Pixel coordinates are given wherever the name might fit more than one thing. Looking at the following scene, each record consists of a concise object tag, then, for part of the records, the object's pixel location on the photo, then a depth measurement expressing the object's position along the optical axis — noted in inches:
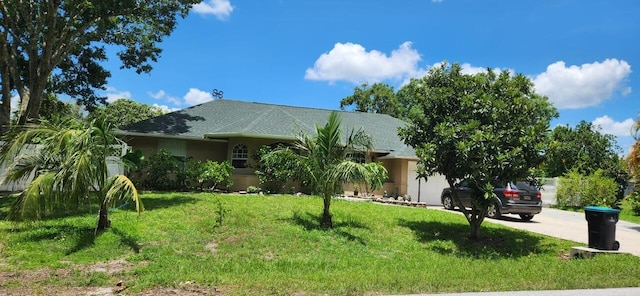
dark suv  609.3
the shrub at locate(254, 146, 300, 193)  718.4
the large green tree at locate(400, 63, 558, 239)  407.8
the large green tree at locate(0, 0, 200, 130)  566.3
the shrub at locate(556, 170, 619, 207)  931.3
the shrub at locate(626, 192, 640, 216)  829.1
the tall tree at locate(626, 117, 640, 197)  659.4
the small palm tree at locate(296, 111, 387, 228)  433.7
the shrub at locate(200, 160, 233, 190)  698.2
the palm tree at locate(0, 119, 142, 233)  343.9
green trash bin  383.9
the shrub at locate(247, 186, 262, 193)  731.9
